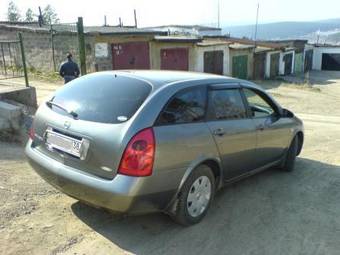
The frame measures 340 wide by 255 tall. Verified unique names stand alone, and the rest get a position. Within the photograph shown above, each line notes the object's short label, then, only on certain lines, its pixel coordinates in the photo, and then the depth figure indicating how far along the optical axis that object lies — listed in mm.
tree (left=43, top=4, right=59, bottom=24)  81081
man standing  12562
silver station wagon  3490
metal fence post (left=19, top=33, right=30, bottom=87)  8256
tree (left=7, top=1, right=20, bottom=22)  77250
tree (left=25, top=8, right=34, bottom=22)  76812
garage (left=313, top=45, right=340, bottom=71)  49584
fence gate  19381
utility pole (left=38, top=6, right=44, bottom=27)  25516
